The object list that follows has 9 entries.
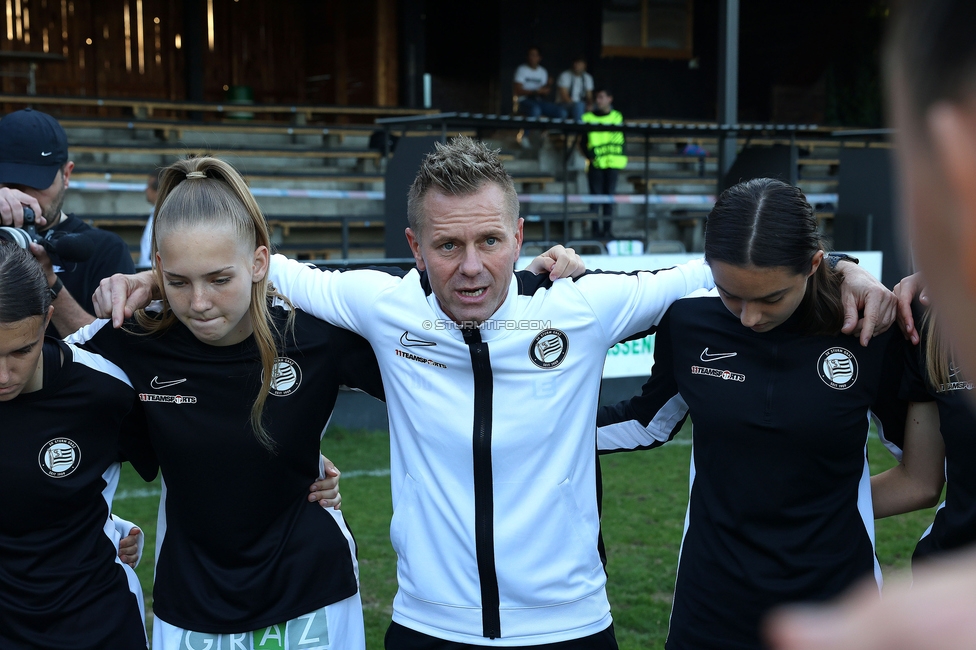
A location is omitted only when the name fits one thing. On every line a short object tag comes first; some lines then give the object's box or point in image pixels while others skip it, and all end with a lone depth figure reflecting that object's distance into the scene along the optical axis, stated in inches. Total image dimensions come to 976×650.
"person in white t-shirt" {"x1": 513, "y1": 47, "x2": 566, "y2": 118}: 646.5
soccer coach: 92.0
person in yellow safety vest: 537.3
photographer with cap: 119.1
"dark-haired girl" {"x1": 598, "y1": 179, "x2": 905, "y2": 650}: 92.7
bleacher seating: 501.4
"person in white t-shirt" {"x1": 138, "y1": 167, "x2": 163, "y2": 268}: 314.3
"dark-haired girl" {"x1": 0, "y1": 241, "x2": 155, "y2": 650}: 91.7
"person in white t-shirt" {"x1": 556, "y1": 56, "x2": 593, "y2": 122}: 661.3
